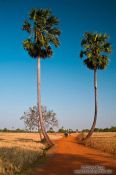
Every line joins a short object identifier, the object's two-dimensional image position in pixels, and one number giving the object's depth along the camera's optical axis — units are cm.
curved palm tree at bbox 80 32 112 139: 2436
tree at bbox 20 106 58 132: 3870
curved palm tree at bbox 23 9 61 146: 2173
